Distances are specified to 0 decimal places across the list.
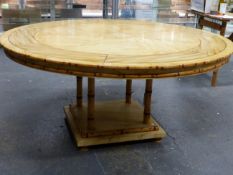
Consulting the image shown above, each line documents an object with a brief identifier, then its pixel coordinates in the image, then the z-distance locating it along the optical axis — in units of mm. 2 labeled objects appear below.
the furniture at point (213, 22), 2909
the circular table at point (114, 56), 1255
